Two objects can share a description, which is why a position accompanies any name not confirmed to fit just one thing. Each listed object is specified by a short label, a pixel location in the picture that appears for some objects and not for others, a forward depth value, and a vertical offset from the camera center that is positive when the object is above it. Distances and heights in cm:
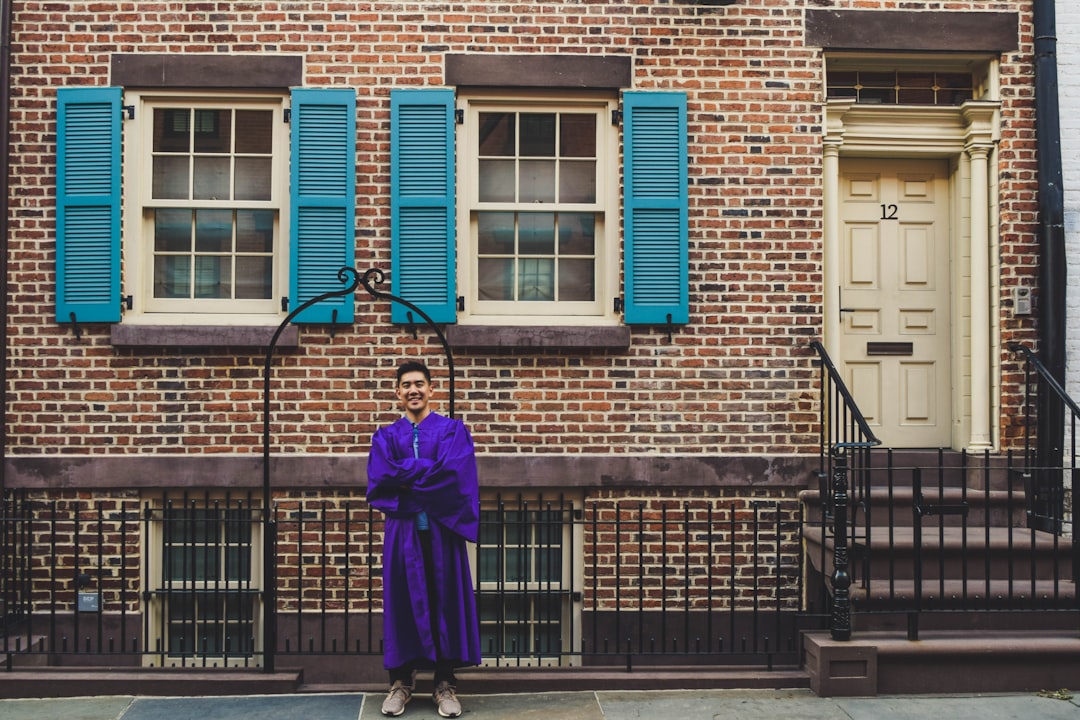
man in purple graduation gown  530 -90
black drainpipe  716 +110
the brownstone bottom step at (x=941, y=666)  574 -170
